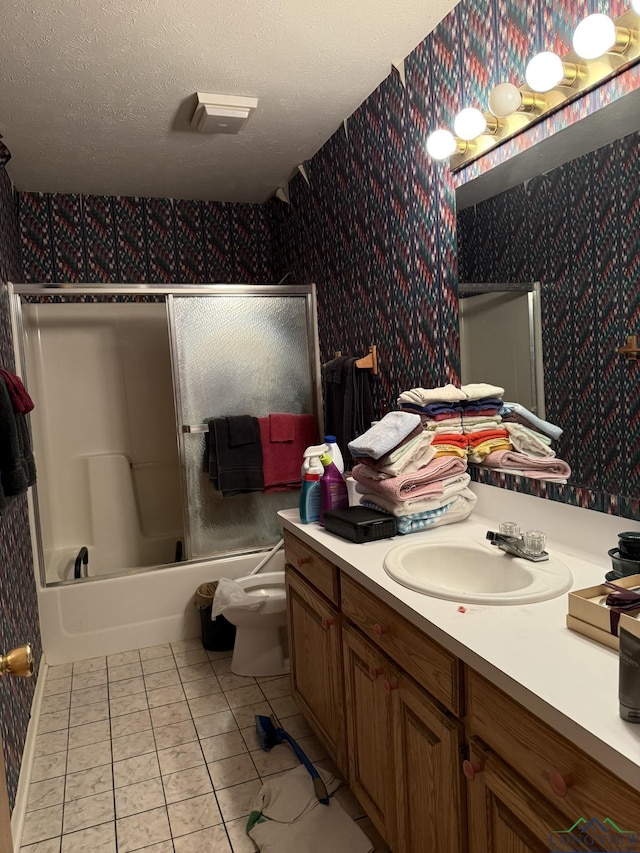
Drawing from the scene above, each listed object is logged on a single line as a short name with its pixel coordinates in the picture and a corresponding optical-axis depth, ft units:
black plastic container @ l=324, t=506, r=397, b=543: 5.55
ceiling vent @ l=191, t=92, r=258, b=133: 7.73
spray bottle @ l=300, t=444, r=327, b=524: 6.55
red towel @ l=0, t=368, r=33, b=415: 6.37
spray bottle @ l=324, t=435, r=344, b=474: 6.95
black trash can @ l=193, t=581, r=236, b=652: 9.21
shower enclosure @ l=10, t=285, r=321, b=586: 9.62
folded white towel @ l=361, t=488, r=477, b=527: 5.67
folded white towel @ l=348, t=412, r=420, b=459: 5.83
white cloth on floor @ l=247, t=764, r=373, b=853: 5.28
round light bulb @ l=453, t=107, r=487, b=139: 5.71
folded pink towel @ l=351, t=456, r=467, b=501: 5.64
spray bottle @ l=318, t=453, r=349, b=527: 6.41
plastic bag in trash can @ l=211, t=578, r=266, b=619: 8.09
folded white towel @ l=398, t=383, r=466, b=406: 6.16
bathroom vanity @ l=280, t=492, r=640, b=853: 2.66
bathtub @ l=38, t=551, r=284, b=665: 9.20
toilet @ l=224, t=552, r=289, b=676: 8.21
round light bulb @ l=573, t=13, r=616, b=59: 4.22
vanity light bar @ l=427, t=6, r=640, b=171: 4.23
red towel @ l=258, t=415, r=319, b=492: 9.75
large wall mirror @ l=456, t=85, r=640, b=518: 4.38
